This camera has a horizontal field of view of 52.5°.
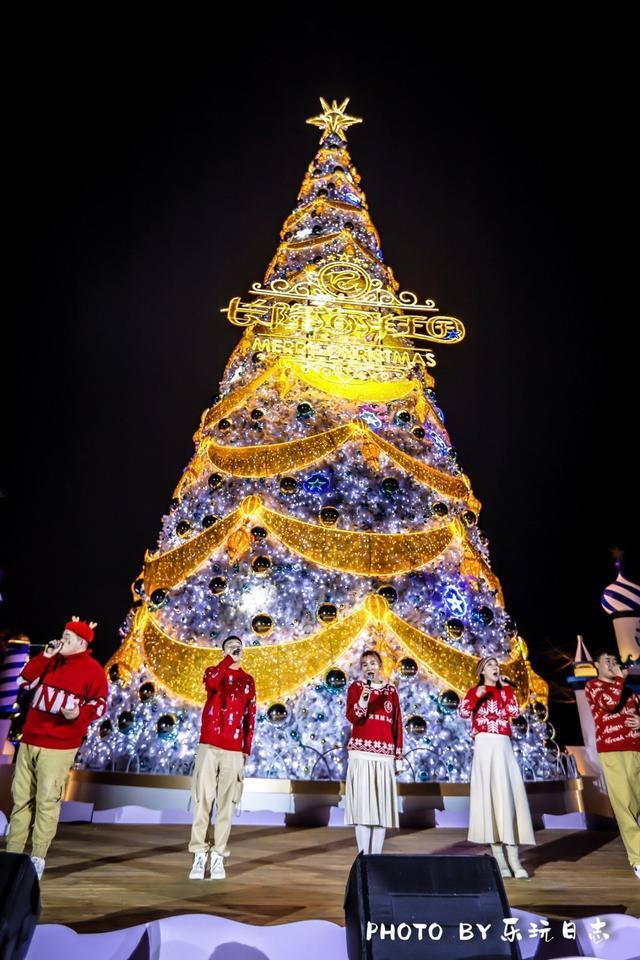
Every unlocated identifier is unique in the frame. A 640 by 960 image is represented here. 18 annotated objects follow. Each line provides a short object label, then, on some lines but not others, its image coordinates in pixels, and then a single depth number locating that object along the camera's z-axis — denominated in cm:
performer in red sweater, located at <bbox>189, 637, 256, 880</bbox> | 413
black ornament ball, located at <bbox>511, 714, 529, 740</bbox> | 646
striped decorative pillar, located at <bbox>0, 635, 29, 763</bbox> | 746
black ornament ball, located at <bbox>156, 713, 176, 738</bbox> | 604
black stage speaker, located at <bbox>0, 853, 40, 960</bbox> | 202
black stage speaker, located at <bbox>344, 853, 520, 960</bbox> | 213
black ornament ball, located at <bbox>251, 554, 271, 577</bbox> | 664
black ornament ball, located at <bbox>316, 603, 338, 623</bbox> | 643
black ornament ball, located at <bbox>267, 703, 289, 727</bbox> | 603
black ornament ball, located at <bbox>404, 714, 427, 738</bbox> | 607
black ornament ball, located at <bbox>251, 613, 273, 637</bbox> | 636
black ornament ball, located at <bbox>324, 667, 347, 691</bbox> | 616
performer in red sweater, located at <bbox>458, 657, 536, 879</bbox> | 422
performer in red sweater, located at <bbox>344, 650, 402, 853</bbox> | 426
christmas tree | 616
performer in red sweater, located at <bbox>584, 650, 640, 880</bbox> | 448
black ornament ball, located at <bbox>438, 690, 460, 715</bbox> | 625
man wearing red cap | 378
